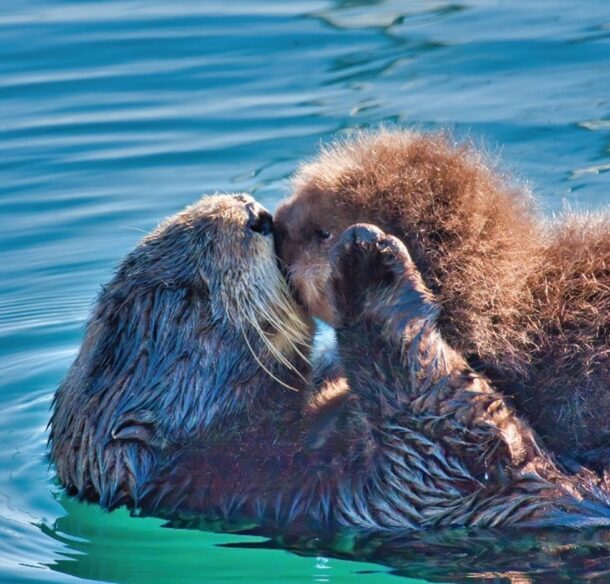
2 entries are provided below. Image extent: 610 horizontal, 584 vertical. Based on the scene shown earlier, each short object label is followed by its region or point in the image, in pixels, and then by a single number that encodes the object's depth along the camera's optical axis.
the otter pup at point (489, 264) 8.66
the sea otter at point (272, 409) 8.56
